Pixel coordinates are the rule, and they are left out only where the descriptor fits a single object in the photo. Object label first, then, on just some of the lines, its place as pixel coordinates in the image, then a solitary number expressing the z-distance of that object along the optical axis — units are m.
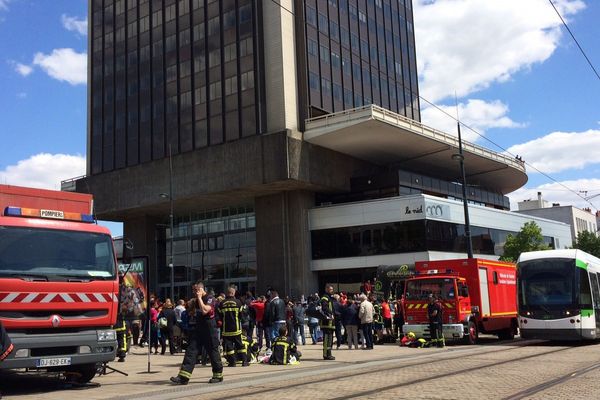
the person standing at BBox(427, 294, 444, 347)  18.94
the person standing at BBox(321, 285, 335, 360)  15.79
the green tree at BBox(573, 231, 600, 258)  58.66
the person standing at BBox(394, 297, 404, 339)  22.36
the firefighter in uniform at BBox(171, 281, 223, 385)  11.13
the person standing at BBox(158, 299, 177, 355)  18.45
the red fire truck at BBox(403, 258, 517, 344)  19.72
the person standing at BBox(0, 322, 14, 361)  8.60
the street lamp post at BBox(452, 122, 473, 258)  27.94
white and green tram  18.16
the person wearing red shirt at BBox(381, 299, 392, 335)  21.84
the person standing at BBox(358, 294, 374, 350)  19.00
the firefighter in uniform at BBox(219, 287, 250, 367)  13.56
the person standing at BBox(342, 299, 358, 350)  19.38
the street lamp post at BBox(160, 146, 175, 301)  44.28
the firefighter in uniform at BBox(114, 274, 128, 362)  14.49
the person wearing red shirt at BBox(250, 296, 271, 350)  18.14
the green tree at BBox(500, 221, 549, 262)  44.94
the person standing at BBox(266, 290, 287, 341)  17.19
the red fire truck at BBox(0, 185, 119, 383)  9.77
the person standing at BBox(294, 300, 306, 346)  21.98
